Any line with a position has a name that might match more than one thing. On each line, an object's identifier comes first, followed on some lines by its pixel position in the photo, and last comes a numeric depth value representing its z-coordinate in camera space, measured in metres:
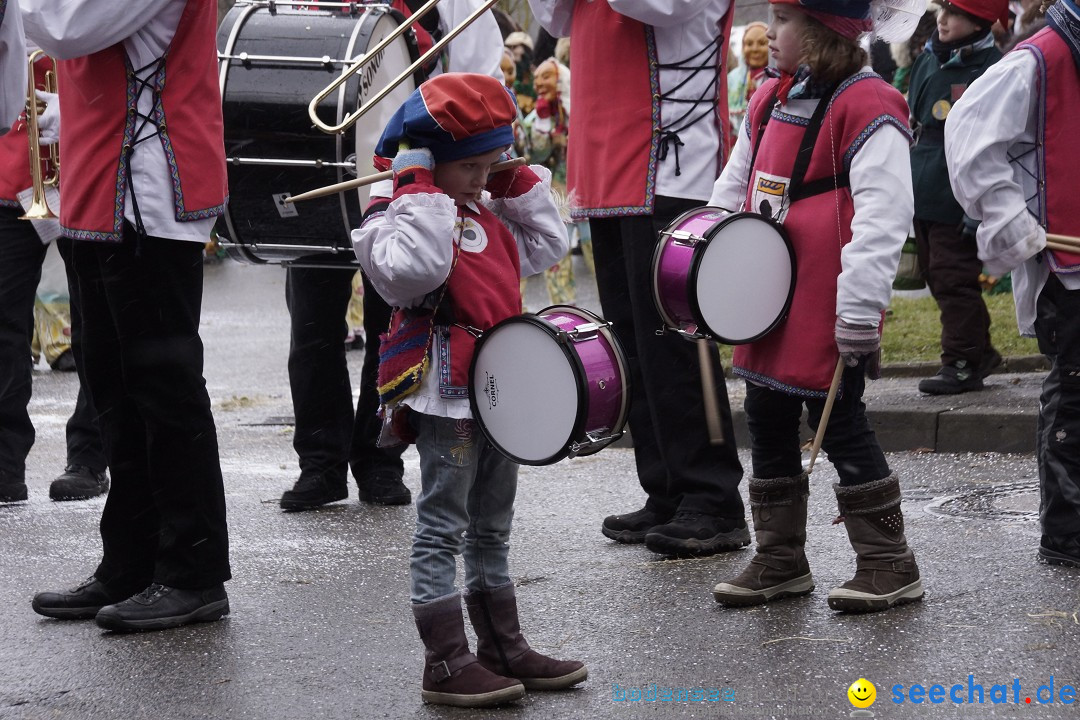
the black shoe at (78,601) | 8.58
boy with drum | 6.87
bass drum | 10.24
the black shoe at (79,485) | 12.03
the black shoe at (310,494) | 11.44
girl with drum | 7.93
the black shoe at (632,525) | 10.04
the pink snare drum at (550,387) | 6.70
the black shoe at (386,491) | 11.50
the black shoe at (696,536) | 9.53
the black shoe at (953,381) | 14.05
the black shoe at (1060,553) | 8.81
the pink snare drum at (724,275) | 8.02
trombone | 8.38
